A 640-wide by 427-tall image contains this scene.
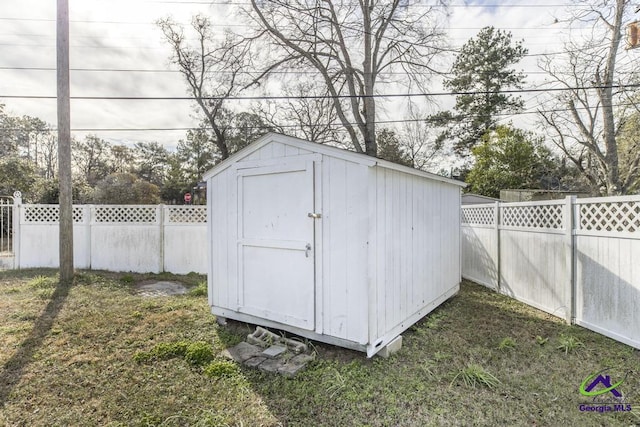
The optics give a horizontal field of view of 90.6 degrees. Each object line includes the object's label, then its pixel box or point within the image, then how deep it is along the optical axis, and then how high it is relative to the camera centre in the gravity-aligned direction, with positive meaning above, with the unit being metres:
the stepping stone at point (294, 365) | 2.80 -1.42
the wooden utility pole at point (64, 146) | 5.83 +1.26
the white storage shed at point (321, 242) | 2.95 -0.33
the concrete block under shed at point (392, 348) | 3.08 -1.37
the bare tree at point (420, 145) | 17.66 +3.85
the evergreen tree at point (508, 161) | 14.48 +2.31
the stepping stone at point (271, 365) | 2.87 -1.43
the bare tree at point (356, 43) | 11.09 +6.16
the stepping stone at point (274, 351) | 3.12 -1.41
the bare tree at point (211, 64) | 11.53 +5.92
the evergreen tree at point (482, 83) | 15.77 +6.59
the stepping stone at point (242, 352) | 3.12 -1.44
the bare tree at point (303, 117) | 14.59 +4.54
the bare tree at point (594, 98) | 7.93 +3.44
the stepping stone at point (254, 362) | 2.95 -1.43
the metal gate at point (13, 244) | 7.05 -0.72
